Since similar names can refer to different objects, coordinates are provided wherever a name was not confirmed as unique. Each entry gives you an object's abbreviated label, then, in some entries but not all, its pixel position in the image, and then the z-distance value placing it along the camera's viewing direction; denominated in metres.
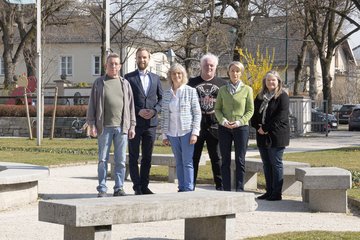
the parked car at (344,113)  60.80
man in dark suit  12.34
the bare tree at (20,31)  54.31
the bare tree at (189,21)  38.03
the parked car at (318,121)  43.06
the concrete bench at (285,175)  13.95
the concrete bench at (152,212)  7.82
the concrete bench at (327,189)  11.82
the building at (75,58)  76.75
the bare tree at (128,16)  49.16
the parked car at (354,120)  49.12
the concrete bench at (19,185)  11.75
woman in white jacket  11.85
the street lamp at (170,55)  39.16
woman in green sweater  12.45
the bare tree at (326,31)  50.59
